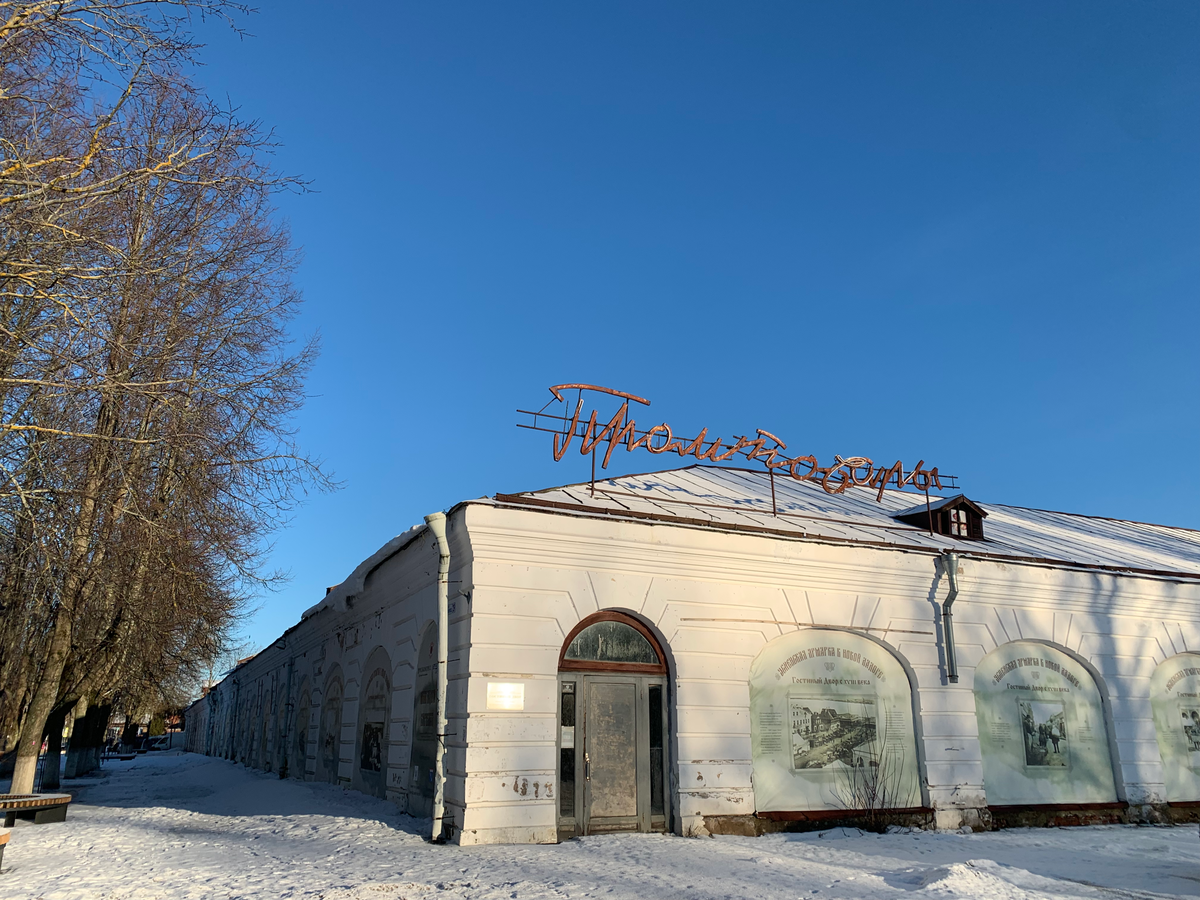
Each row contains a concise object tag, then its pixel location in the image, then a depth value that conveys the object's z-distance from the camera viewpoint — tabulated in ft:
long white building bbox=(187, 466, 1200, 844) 36.78
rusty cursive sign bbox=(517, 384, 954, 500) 45.52
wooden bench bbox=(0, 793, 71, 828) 35.94
